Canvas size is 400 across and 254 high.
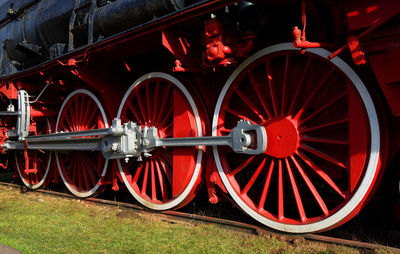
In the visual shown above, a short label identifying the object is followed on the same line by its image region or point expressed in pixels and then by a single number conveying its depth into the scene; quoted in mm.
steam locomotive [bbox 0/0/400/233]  2652
